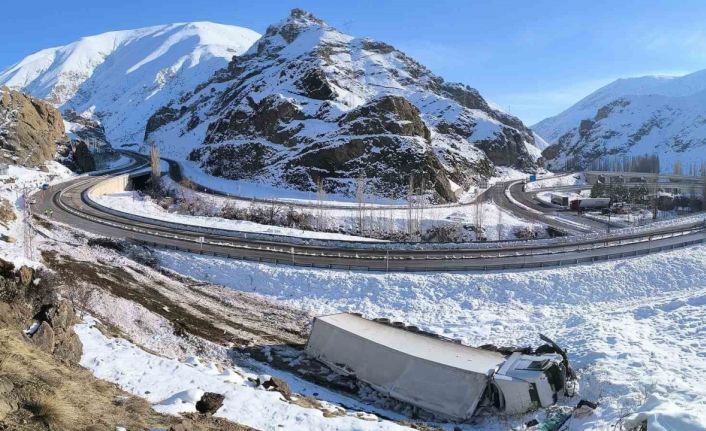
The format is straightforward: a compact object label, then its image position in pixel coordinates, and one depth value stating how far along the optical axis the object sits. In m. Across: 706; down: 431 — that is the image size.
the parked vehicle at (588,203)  91.38
